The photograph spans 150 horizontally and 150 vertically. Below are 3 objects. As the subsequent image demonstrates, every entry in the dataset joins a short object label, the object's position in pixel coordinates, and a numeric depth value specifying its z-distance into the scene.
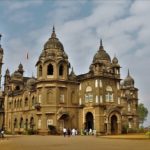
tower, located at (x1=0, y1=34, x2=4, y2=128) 78.56
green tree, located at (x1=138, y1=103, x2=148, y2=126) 111.38
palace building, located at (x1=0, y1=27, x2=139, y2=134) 56.62
